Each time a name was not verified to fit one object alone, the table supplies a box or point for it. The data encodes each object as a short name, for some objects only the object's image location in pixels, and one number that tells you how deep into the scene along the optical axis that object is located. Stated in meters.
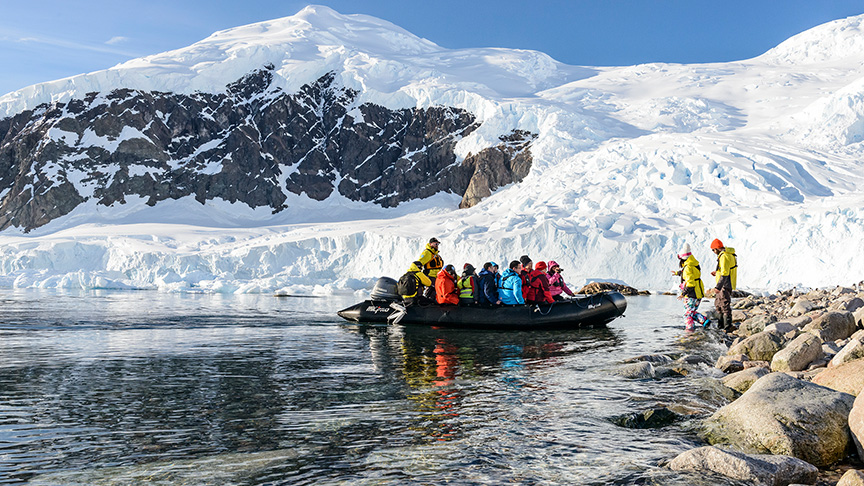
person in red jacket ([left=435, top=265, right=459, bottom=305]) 13.52
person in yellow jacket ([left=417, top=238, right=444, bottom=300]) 13.77
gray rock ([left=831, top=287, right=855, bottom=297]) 17.47
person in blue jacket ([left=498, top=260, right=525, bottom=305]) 13.22
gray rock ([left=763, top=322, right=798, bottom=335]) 9.05
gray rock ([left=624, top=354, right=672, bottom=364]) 8.70
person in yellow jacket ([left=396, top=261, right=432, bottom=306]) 13.88
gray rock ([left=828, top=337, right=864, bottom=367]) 6.07
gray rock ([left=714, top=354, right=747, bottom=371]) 7.99
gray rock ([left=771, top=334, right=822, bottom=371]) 6.99
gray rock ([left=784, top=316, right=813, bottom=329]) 10.03
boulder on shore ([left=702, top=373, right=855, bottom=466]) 4.31
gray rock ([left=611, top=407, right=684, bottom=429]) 5.35
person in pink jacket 14.41
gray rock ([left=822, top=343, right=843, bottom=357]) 7.24
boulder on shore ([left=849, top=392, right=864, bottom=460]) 4.26
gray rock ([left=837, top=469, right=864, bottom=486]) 3.34
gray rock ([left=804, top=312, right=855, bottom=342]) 8.91
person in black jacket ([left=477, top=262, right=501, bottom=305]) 13.54
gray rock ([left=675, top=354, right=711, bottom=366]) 8.43
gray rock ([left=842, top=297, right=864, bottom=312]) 11.62
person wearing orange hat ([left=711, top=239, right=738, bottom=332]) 11.77
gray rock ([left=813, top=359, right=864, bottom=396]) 5.18
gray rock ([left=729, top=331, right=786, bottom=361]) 8.28
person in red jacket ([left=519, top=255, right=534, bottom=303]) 13.32
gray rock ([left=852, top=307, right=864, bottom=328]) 9.55
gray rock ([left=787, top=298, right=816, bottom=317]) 12.83
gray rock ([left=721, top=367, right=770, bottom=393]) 6.65
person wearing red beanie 13.41
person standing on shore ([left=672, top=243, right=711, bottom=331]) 12.09
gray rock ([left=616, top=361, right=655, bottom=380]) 7.57
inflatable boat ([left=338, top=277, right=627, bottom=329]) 13.16
